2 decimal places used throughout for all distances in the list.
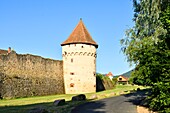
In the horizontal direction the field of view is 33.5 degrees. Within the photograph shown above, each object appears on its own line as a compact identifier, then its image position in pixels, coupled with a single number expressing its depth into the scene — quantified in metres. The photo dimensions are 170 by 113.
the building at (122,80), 111.37
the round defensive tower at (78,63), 41.03
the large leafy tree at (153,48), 13.78
